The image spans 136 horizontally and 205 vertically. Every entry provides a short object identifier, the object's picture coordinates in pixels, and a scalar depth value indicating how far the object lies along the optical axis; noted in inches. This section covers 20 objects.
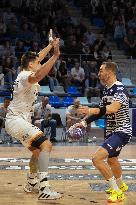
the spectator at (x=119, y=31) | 887.1
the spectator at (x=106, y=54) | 788.3
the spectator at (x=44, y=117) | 584.7
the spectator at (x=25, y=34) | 797.0
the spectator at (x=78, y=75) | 740.6
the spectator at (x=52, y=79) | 719.1
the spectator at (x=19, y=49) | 753.6
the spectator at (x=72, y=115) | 592.3
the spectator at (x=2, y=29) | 791.1
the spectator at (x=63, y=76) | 728.3
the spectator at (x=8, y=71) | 701.3
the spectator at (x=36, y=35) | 794.8
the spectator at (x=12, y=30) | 795.4
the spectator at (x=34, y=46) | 742.5
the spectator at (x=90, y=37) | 843.9
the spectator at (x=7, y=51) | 728.8
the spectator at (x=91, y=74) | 747.4
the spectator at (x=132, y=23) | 901.8
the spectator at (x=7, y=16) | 817.3
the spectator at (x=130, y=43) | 856.3
